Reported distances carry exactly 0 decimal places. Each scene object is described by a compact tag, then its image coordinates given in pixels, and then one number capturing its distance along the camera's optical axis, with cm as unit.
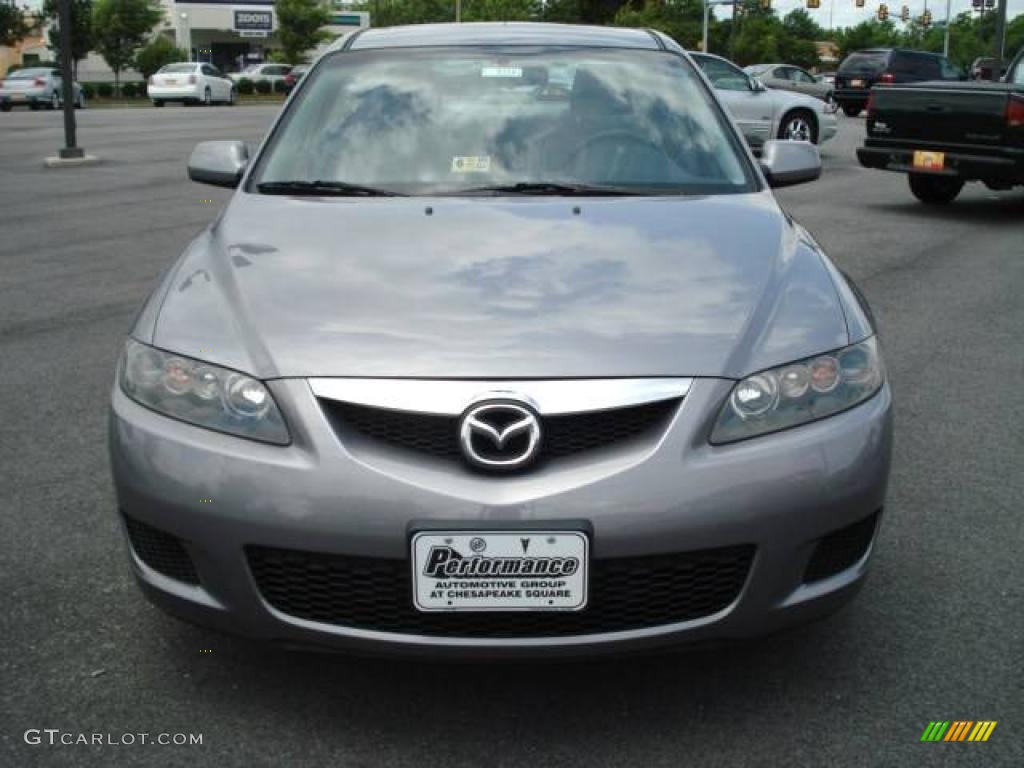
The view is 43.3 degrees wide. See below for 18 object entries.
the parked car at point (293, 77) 4208
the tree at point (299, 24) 6638
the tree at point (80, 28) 5844
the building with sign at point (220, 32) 7706
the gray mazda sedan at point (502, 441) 247
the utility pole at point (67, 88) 1611
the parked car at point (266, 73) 5662
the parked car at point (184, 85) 4178
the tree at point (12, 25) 5988
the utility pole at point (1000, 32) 2283
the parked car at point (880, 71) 3178
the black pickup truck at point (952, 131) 1167
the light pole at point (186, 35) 7650
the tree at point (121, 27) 5956
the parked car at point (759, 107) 1814
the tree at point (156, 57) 6191
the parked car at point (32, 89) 3706
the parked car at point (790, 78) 2795
